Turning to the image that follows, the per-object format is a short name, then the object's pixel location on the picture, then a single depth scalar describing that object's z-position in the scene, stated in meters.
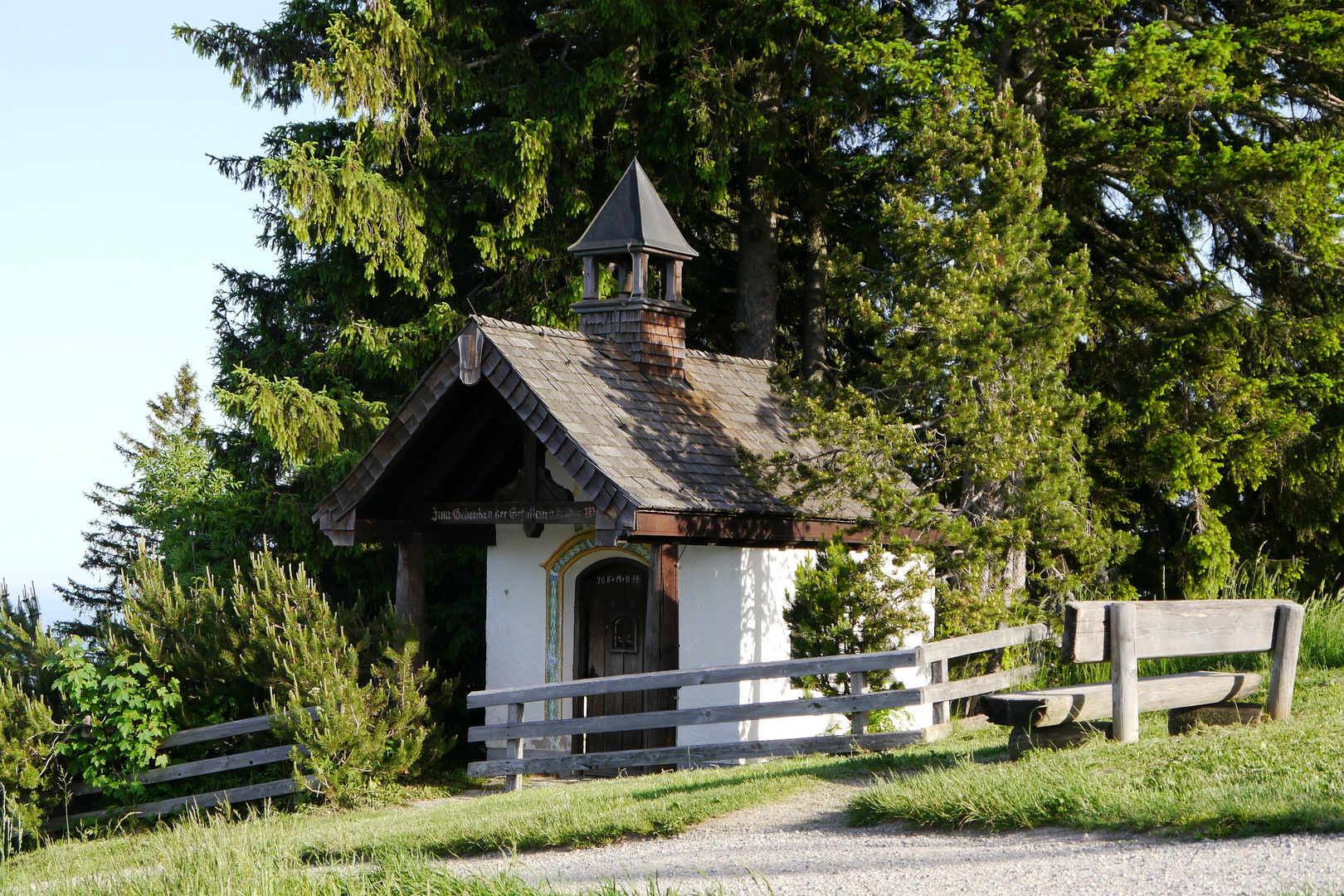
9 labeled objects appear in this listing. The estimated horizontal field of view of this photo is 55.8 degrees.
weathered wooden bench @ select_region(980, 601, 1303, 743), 8.15
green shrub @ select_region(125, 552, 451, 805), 12.87
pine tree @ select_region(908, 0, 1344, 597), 17.42
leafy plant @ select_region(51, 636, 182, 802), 13.67
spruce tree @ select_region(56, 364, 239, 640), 20.31
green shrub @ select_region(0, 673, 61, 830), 13.42
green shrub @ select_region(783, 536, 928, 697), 12.74
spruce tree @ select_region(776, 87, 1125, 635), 13.16
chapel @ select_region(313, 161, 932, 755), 13.08
